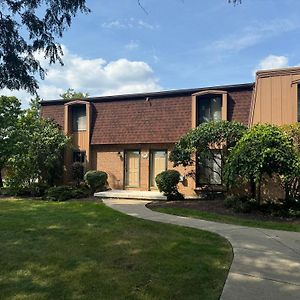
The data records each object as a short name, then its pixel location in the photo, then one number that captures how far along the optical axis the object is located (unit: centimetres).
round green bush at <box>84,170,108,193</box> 1792
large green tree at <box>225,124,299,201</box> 1105
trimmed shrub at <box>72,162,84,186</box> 1931
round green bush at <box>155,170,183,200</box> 1558
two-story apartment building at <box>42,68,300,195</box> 1552
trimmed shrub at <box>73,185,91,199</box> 1632
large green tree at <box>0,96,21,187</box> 1755
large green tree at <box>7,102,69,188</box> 1767
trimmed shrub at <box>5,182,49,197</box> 1773
